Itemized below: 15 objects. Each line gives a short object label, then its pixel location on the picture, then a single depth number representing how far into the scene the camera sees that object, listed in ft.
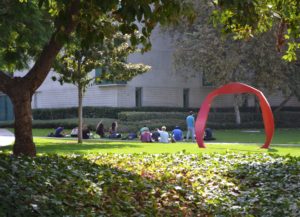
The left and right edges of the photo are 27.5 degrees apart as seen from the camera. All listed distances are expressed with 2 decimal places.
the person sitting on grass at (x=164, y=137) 97.81
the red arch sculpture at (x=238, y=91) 80.69
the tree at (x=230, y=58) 144.05
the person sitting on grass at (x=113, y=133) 112.47
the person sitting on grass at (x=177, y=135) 103.91
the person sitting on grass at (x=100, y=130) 115.17
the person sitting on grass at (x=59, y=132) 113.29
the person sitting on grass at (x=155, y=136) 100.00
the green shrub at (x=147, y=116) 150.41
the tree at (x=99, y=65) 84.69
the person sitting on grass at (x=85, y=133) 107.23
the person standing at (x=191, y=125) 107.60
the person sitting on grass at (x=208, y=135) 108.08
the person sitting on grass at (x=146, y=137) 97.30
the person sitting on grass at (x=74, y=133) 115.30
